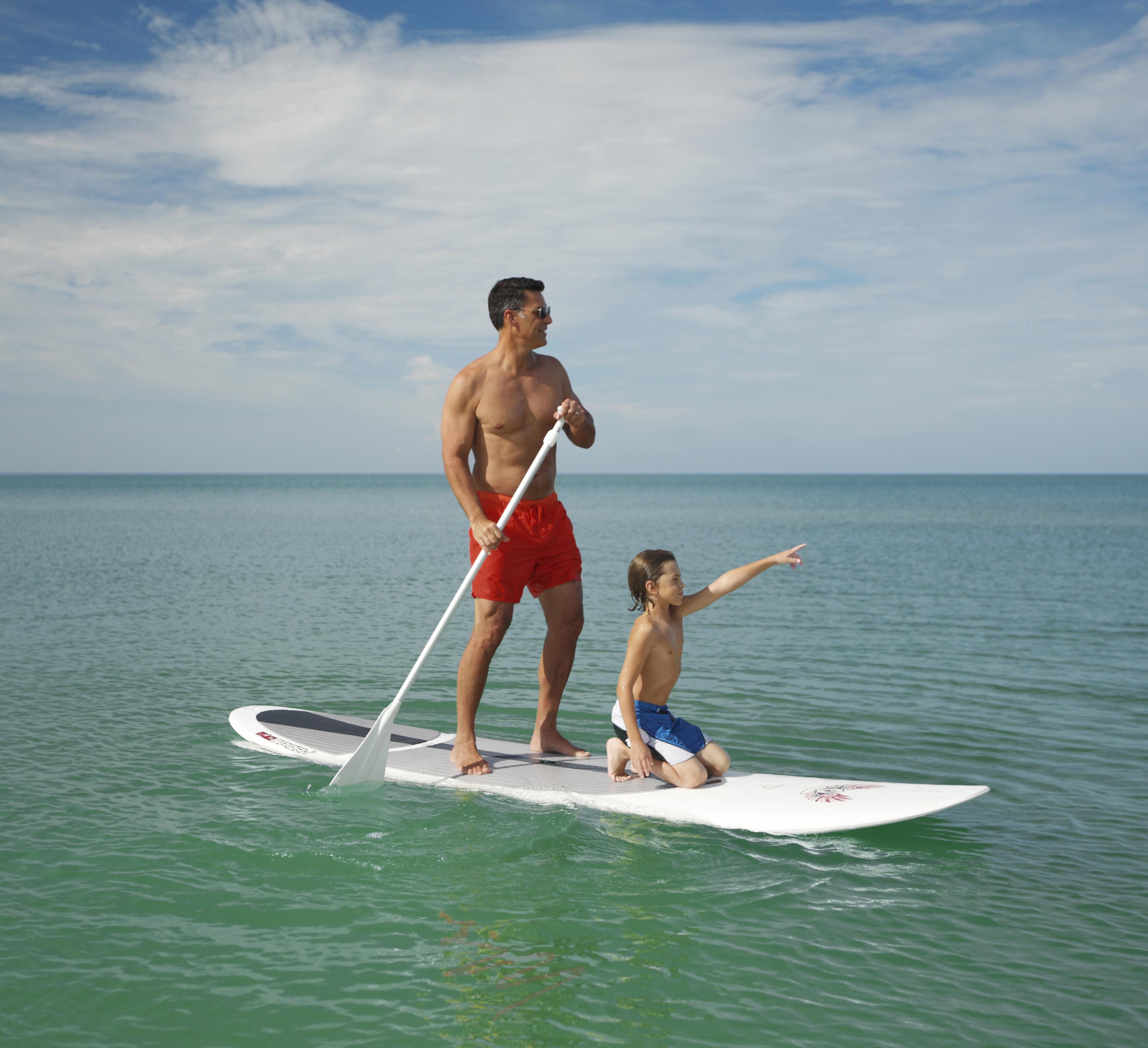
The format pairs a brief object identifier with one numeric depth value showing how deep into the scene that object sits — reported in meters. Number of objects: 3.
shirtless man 6.06
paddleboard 5.23
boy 5.59
